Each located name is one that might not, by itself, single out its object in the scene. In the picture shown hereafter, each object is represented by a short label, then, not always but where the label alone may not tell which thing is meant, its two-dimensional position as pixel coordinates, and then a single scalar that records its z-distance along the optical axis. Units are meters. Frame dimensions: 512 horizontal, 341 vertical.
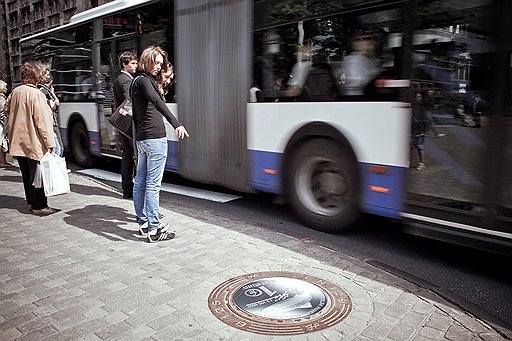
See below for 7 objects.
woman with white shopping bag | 5.54
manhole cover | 3.13
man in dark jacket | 6.47
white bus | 3.92
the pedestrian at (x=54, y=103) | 7.64
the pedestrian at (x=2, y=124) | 9.77
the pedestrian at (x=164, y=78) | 4.79
